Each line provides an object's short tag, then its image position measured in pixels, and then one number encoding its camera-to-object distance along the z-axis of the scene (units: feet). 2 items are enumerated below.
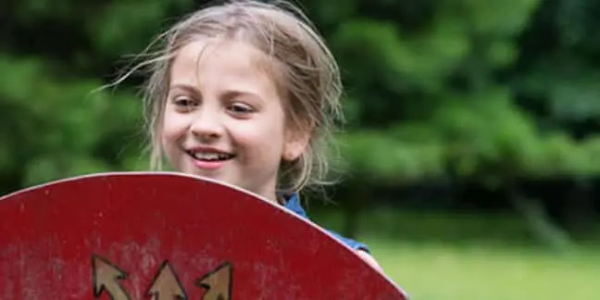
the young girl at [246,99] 16.28
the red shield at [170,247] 15.43
